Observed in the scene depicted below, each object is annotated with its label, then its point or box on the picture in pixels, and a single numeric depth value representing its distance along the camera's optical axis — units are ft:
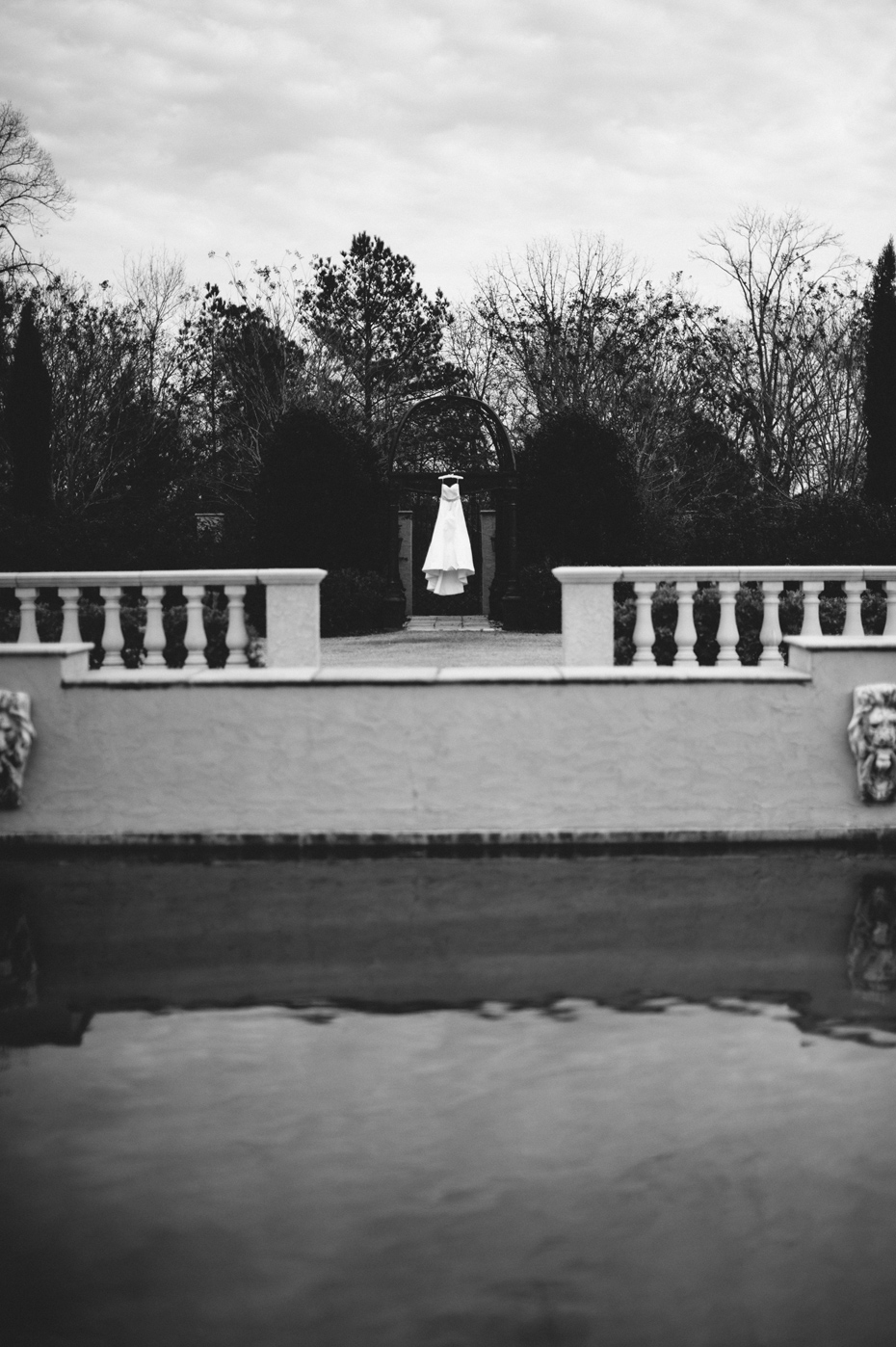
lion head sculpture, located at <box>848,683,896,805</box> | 22.70
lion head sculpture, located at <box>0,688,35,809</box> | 22.53
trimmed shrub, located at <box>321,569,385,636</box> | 51.13
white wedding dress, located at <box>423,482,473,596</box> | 50.98
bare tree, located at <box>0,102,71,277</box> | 89.56
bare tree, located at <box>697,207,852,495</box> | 95.96
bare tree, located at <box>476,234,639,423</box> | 92.73
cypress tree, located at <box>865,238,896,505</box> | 63.10
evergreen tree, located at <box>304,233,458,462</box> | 106.52
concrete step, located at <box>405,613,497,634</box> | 51.85
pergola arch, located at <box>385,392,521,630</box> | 51.37
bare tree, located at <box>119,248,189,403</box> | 102.53
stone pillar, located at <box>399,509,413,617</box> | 63.41
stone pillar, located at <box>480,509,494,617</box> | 64.23
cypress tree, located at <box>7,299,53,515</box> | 65.46
